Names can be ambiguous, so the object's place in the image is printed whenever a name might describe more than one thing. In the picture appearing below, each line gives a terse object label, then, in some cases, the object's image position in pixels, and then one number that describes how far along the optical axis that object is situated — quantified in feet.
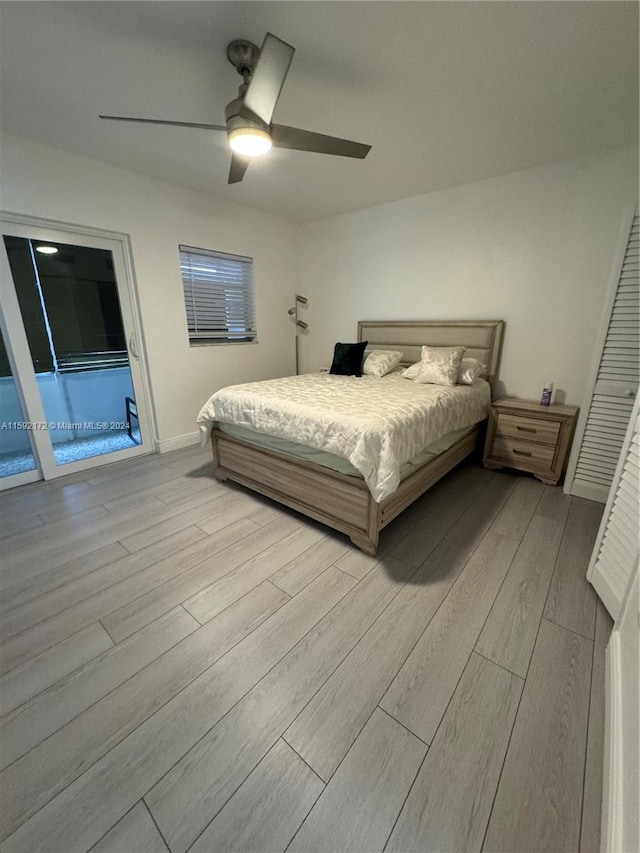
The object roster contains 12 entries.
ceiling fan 4.50
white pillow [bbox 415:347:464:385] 9.60
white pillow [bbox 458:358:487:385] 9.66
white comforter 5.89
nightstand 8.62
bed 6.19
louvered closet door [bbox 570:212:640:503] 6.90
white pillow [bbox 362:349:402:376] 11.25
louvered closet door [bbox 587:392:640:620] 4.51
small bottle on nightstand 9.27
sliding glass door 8.45
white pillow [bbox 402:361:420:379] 10.52
